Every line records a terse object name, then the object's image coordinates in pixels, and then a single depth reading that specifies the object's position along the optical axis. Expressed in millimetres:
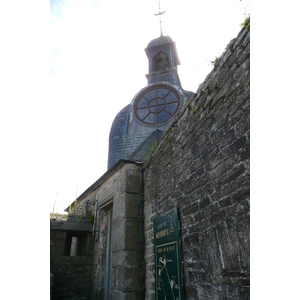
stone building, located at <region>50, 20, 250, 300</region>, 2182
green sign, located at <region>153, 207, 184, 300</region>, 2992
